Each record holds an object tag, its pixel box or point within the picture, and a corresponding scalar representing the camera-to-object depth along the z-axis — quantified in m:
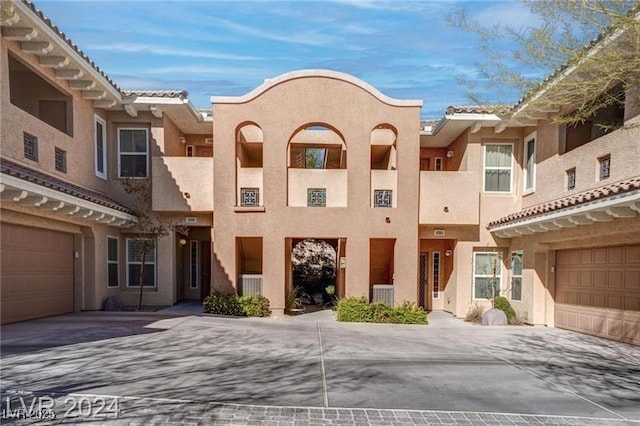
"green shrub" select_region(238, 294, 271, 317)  12.54
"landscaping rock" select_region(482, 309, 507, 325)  12.46
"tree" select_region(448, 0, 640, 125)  5.05
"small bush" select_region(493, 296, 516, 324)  12.96
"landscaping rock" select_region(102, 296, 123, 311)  12.80
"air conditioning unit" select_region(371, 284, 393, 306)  13.10
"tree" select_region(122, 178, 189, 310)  13.48
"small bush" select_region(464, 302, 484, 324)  13.52
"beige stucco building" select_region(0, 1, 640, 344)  9.98
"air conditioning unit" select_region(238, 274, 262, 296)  13.14
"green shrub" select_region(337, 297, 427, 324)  12.30
